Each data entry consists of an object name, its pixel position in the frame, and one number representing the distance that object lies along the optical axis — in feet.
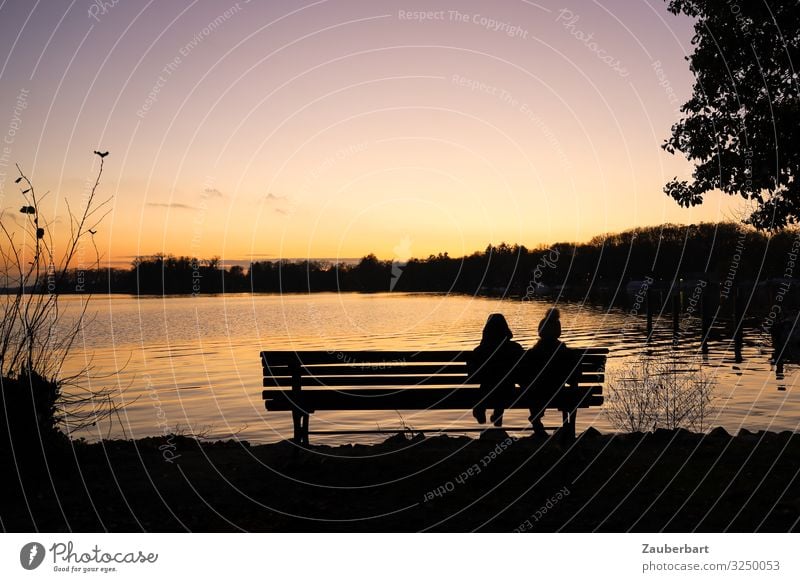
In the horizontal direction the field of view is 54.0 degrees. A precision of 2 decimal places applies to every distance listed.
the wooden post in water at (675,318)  155.20
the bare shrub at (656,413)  46.19
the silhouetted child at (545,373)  31.71
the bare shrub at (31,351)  28.07
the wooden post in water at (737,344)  122.72
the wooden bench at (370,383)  30.32
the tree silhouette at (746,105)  43.16
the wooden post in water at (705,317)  130.92
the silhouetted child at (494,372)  31.17
